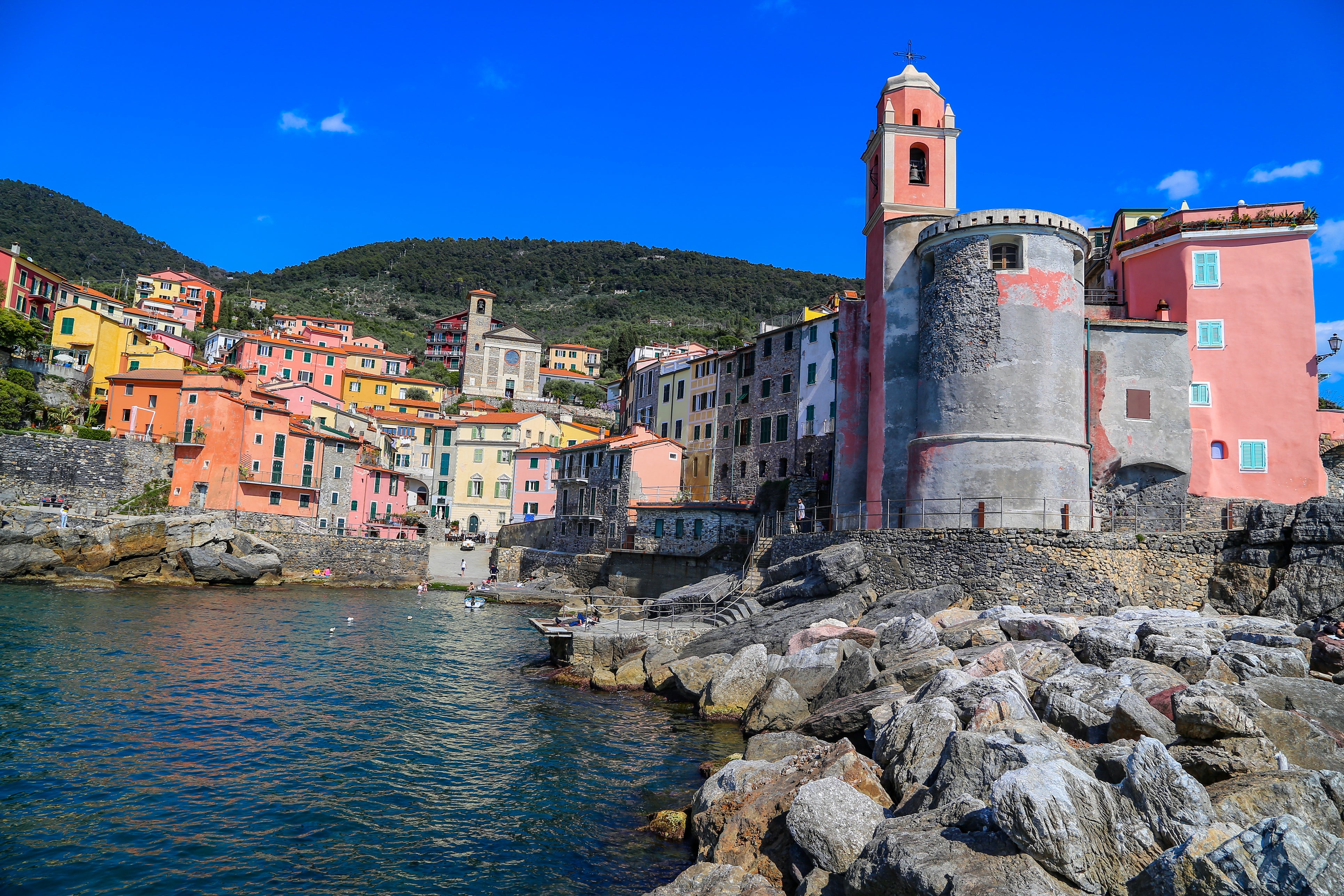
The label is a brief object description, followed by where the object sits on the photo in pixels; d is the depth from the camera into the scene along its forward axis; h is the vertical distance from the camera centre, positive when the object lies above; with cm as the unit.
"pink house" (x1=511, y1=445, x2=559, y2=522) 6581 +287
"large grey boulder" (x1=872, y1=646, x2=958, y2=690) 1666 -274
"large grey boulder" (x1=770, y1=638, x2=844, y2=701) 1886 -324
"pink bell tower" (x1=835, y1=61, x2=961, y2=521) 3083 +976
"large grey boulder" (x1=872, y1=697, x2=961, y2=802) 1133 -305
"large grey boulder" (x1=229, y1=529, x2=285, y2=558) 4831 -247
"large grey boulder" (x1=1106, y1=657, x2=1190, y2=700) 1351 -222
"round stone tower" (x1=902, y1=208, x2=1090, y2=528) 2614 +527
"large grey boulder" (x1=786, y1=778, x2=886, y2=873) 946 -347
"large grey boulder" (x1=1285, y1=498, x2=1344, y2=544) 1981 +86
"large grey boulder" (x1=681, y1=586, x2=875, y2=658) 2350 -285
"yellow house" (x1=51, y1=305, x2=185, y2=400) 5831 +1106
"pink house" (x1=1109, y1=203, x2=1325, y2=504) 2806 +719
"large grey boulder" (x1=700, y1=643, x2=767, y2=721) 2014 -402
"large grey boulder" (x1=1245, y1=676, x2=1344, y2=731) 1223 -217
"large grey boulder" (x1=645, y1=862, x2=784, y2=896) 946 -421
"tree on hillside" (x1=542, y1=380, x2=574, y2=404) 10162 +1642
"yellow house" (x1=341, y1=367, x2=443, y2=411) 8688 +1312
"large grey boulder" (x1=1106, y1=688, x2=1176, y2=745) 1115 -245
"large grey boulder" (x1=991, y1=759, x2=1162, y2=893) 741 -267
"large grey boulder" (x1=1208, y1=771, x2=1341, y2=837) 779 -244
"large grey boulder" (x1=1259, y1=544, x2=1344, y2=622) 1947 -76
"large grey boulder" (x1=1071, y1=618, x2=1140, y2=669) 1608 -199
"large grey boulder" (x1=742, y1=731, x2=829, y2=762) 1414 -381
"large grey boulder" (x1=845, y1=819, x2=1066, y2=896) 730 -311
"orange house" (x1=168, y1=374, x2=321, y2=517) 5094 +327
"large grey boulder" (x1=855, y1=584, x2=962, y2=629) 2331 -198
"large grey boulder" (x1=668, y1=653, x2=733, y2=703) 2155 -400
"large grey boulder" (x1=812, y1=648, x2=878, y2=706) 1739 -312
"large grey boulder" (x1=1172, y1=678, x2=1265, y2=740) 1017 -212
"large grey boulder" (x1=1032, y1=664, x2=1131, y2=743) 1225 -249
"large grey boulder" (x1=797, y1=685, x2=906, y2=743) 1512 -349
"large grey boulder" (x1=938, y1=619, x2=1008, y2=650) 1881 -225
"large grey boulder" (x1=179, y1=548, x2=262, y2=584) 4497 -361
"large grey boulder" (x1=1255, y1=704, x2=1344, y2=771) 1041 -241
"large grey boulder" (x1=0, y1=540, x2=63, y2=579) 4059 -331
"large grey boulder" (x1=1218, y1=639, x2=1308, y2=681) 1373 -188
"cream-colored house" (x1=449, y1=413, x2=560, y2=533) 6938 +396
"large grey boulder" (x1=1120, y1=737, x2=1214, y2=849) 760 -241
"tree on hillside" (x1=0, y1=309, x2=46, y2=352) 5006 +1012
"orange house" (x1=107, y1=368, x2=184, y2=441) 5178 +615
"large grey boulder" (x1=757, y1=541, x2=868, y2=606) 2655 -142
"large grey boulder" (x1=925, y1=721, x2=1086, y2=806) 925 -257
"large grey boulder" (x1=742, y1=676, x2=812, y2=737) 1762 -398
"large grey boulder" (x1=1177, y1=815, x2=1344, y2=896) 584 -231
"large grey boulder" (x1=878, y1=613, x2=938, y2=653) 1903 -239
